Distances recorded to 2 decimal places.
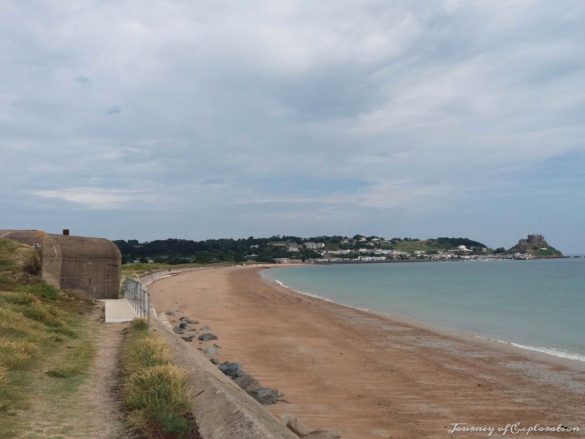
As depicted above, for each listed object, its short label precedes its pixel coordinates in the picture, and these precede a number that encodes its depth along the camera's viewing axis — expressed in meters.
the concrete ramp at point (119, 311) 14.83
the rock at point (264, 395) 10.52
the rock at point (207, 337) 18.90
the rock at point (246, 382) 10.95
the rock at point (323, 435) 7.77
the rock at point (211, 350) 15.42
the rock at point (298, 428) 8.10
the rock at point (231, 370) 11.97
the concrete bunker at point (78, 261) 20.09
